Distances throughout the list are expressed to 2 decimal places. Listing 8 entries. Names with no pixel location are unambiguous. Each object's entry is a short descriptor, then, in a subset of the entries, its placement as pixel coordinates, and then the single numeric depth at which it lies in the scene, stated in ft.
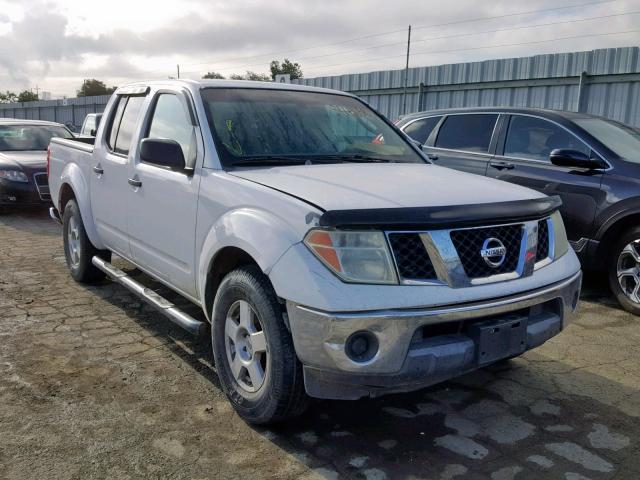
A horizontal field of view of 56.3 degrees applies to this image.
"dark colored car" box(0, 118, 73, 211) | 31.73
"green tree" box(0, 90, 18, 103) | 306.68
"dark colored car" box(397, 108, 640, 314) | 16.93
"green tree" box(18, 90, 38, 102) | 302.04
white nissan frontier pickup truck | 8.42
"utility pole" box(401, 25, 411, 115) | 49.49
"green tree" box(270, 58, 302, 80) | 260.01
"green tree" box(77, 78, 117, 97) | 282.85
